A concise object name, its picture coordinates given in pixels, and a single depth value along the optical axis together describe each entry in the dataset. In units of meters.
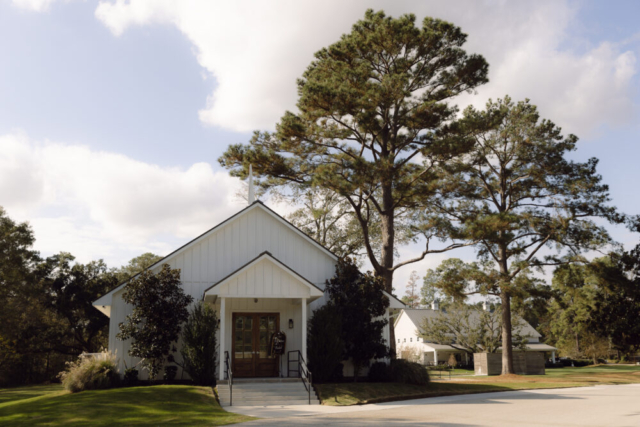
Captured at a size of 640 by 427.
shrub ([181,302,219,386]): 16.80
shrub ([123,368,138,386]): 17.28
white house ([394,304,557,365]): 49.41
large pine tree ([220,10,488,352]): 21.44
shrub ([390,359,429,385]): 18.60
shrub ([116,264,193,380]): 17.02
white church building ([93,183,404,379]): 17.14
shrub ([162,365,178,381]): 17.52
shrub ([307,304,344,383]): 17.73
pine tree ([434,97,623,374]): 26.88
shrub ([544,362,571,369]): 48.78
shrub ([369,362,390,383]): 18.88
